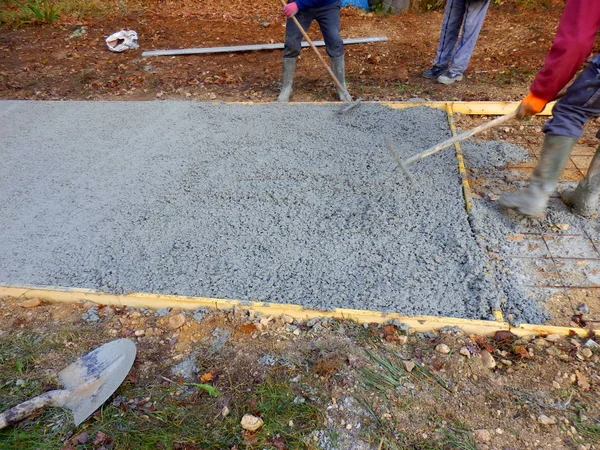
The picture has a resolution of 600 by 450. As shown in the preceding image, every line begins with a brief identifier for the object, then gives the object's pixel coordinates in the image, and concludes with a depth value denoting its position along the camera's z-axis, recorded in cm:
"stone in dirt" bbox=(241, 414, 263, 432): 155
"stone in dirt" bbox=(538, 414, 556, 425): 152
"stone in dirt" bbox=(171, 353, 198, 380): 175
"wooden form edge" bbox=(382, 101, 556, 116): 326
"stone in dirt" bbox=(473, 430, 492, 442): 148
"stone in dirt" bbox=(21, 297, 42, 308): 207
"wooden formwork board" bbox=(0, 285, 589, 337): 182
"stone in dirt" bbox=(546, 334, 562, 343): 179
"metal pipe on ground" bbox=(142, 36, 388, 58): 497
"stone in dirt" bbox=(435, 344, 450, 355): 176
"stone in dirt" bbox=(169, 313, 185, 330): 194
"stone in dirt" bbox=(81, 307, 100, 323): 200
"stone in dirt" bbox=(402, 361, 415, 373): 171
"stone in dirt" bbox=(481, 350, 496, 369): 171
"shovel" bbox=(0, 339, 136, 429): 160
